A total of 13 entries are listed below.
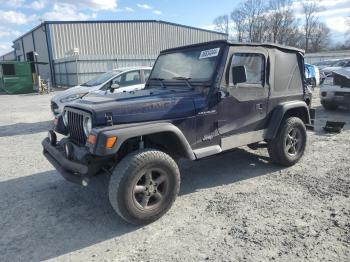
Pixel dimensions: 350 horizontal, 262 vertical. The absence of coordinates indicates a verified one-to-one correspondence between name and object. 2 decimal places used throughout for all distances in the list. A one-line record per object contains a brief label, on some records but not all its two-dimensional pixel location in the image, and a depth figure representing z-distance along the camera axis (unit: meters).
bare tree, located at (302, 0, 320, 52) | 80.38
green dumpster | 24.83
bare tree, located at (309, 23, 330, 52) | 80.06
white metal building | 25.28
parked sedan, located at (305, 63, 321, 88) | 16.45
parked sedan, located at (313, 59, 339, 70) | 24.48
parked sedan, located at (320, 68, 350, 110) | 9.90
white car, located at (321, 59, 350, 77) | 17.10
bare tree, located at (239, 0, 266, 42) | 76.75
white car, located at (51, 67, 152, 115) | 9.35
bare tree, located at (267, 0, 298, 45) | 74.94
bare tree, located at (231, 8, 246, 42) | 79.50
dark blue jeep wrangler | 3.65
